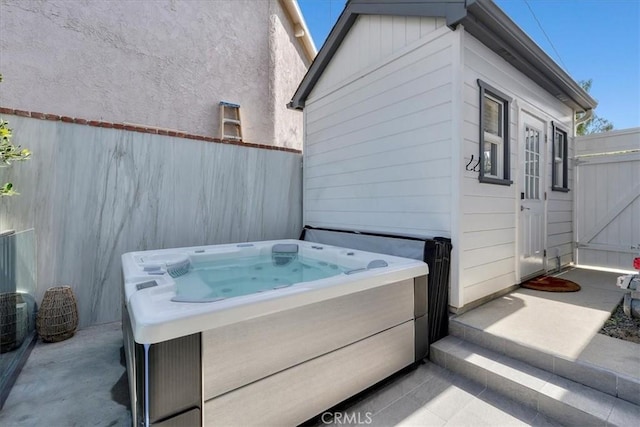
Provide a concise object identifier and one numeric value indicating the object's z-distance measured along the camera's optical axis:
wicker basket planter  2.78
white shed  2.82
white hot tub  1.28
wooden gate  4.47
